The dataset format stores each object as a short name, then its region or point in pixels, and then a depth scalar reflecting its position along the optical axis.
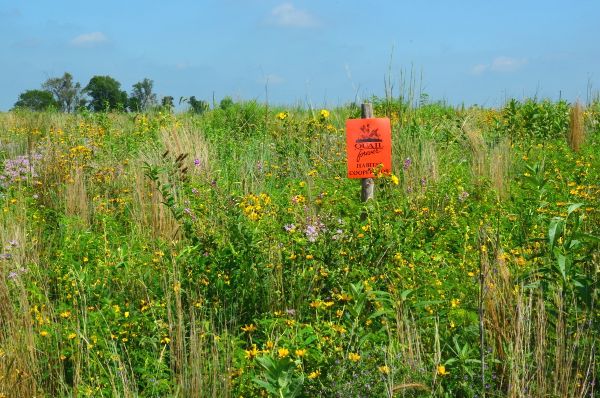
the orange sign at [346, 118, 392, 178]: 5.86
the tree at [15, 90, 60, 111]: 73.51
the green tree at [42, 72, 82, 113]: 71.02
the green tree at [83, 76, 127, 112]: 76.56
